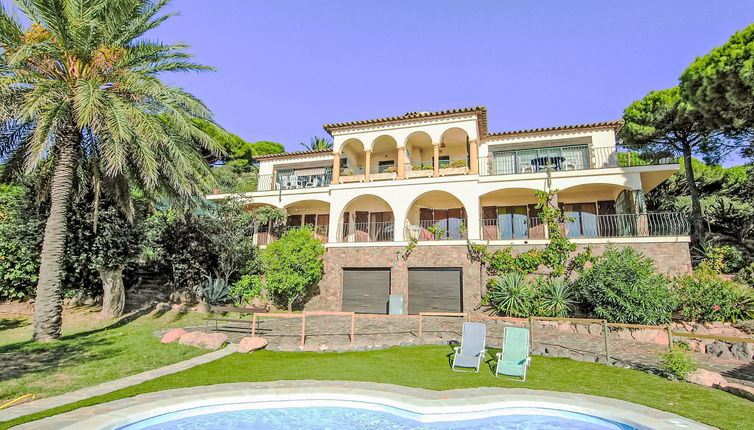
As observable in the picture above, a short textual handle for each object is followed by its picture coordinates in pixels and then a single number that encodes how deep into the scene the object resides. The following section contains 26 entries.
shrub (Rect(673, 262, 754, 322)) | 12.85
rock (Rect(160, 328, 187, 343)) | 11.15
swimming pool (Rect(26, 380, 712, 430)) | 5.70
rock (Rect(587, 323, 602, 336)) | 12.95
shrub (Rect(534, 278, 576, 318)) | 14.52
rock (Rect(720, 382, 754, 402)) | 6.66
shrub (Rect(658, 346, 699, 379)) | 7.79
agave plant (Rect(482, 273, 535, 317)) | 15.11
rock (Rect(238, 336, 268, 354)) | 10.12
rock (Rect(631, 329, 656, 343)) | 12.19
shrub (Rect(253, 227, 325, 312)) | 17.66
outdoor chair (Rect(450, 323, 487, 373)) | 8.43
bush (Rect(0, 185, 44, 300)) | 13.73
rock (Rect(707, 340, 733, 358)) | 10.50
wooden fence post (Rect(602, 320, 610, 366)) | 8.99
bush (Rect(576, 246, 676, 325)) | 12.65
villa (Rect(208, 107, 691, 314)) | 17.44
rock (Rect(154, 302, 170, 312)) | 16.66
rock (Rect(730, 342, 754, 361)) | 10.12
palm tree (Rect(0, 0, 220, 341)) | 10.23
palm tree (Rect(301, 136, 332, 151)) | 42.41
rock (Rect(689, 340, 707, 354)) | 11.13
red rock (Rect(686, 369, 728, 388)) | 7.43
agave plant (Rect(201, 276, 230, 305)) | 17.00
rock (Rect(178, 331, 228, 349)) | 10.52
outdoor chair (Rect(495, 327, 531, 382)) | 7.82
